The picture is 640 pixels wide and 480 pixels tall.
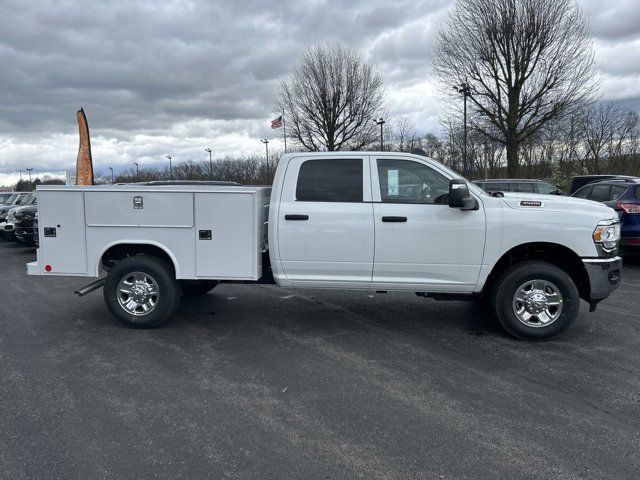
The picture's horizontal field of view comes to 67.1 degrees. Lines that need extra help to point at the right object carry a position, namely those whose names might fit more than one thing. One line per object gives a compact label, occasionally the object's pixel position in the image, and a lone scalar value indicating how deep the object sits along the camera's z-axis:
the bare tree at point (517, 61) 22.94
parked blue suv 9.06
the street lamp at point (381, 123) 35.56
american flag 34.79
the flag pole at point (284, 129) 36.76
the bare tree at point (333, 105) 34.97
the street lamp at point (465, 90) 24.75
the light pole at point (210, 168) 63.87
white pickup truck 5.15
